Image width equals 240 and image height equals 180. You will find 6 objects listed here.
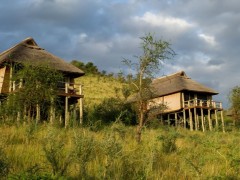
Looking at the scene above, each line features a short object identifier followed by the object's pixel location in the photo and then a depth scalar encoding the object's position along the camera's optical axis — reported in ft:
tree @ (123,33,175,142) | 44.39
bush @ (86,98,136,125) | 85.03
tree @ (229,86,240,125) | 105.29
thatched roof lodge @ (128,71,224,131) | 107.55
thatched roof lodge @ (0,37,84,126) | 71.97
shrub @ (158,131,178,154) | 32.07
